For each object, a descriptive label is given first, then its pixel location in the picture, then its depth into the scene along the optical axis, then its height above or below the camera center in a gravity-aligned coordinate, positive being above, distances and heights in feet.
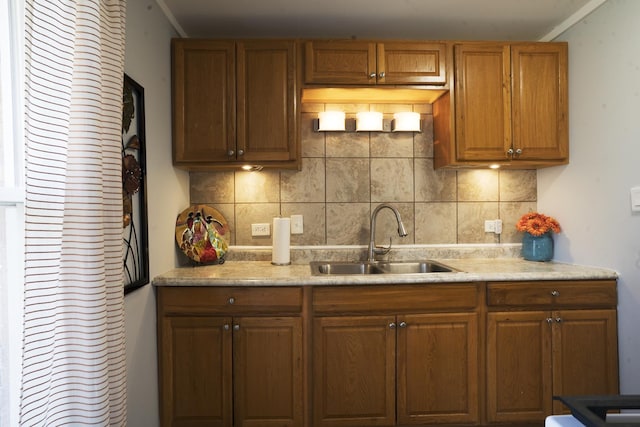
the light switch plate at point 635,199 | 6.01 +0.17
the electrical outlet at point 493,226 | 8.50 -0.36
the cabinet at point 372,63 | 7.15 +2.91
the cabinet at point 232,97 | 7.14 +2.25
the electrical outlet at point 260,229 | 8.21 -0.38
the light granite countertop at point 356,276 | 6.26 -1.12
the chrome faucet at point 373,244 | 8.02 -0.71
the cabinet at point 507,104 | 7.38 +2.14
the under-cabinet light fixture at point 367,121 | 7.99 +1.98
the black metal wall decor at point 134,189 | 5.25 +0.36
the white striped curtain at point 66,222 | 3.12 -0.07
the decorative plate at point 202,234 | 7.45 -0.44
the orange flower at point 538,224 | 7.70 -0.29
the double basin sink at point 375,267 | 7.92 -1.21
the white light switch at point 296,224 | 8.26 -0.26
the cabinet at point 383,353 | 6.30 -2.45
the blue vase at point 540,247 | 7.84 -0.79
